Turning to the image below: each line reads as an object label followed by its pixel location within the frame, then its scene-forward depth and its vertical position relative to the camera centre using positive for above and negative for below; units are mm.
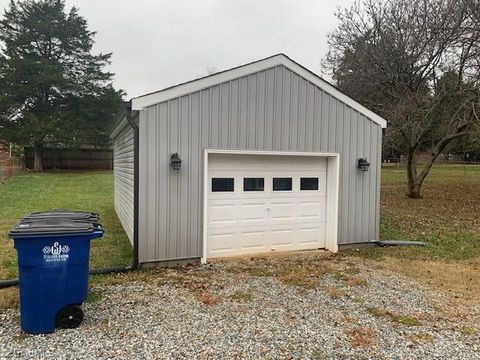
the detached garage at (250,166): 5664 -30
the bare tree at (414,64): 11961 +3551
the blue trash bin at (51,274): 3467 -1060
